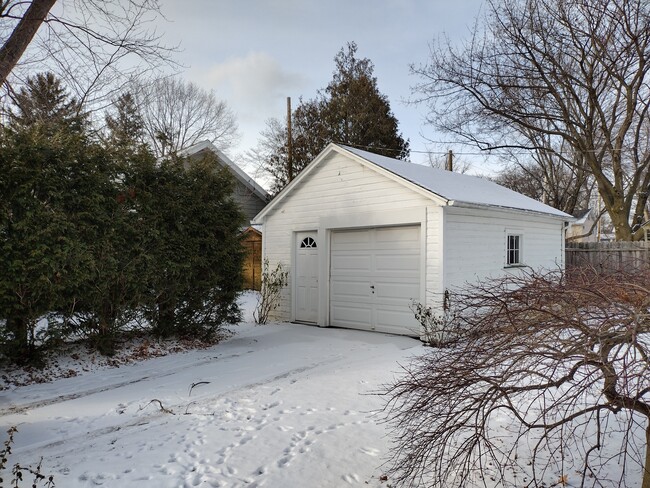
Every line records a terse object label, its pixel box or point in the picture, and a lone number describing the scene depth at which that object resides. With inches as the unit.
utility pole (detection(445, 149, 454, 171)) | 926.7
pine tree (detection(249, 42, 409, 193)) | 941.2
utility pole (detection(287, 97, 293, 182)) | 901.5
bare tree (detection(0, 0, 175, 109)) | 261.7
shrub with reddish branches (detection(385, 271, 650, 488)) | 84.9
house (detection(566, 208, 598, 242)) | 1552.7
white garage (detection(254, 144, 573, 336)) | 343.9
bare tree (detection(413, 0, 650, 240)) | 558.3
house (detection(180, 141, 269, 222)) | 705.0
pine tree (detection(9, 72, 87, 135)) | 296.0
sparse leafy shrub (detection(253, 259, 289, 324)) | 448.1
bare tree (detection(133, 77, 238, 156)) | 1007.0
